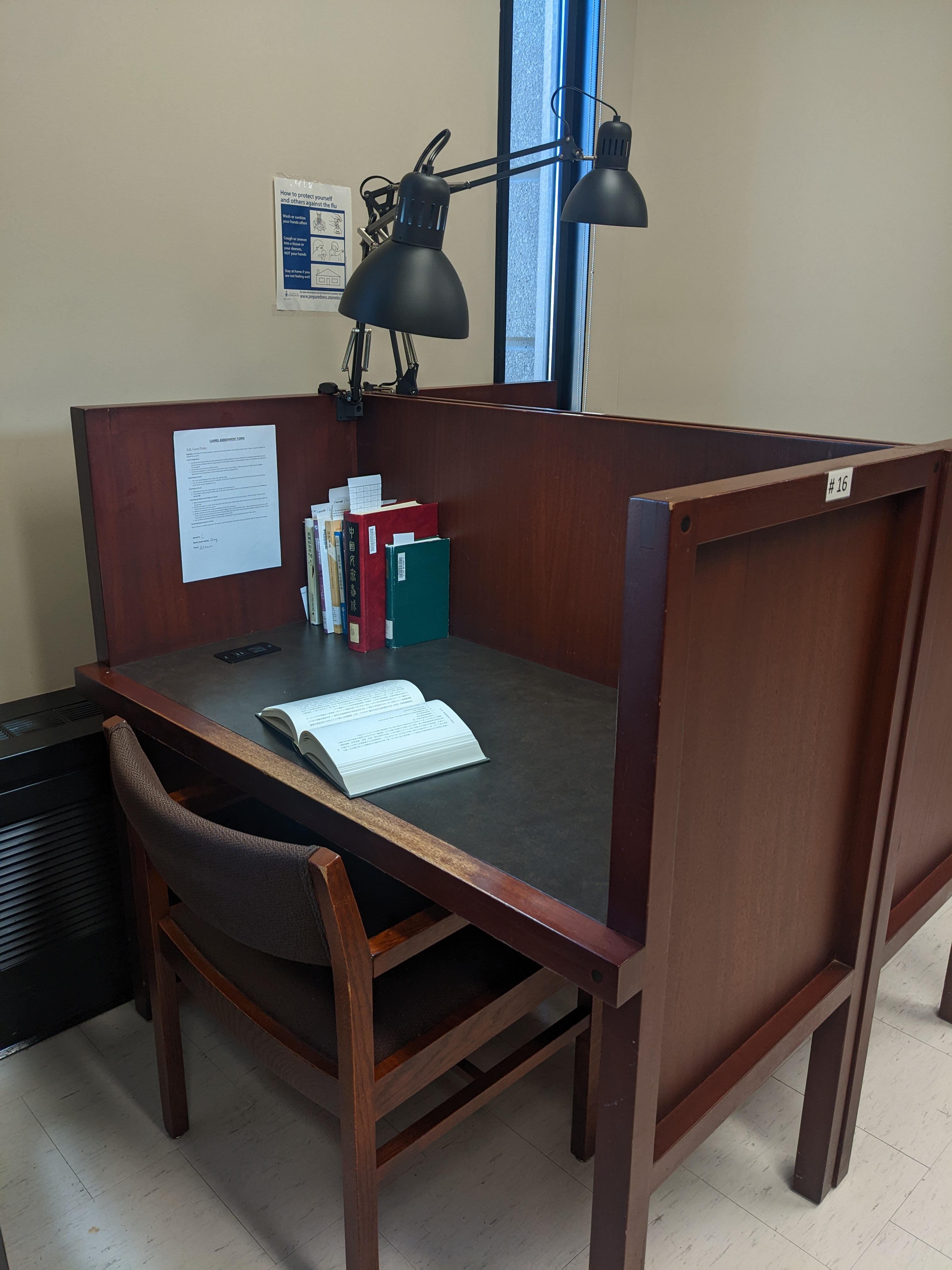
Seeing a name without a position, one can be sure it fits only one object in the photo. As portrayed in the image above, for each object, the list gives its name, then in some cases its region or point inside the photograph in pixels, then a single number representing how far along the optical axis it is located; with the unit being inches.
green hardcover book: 66.7
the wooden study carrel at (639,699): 35.0
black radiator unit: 63.9
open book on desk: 47.3
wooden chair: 39.4
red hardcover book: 66.6
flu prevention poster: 85.2
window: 107.1
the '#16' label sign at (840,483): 37.1
